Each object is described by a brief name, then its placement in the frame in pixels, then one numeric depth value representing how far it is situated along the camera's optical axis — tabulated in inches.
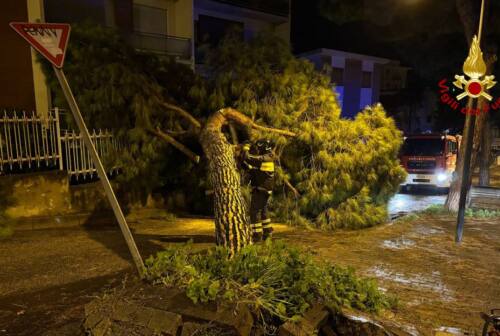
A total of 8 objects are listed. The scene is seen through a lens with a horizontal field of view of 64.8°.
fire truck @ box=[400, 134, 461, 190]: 575.2
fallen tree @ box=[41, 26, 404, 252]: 304.7
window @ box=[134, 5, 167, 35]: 585.0
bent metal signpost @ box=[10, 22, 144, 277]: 146.0
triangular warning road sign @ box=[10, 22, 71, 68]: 142.9
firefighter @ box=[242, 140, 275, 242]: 268.1
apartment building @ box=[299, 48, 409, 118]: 1034.1
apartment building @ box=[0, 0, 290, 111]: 418.9
